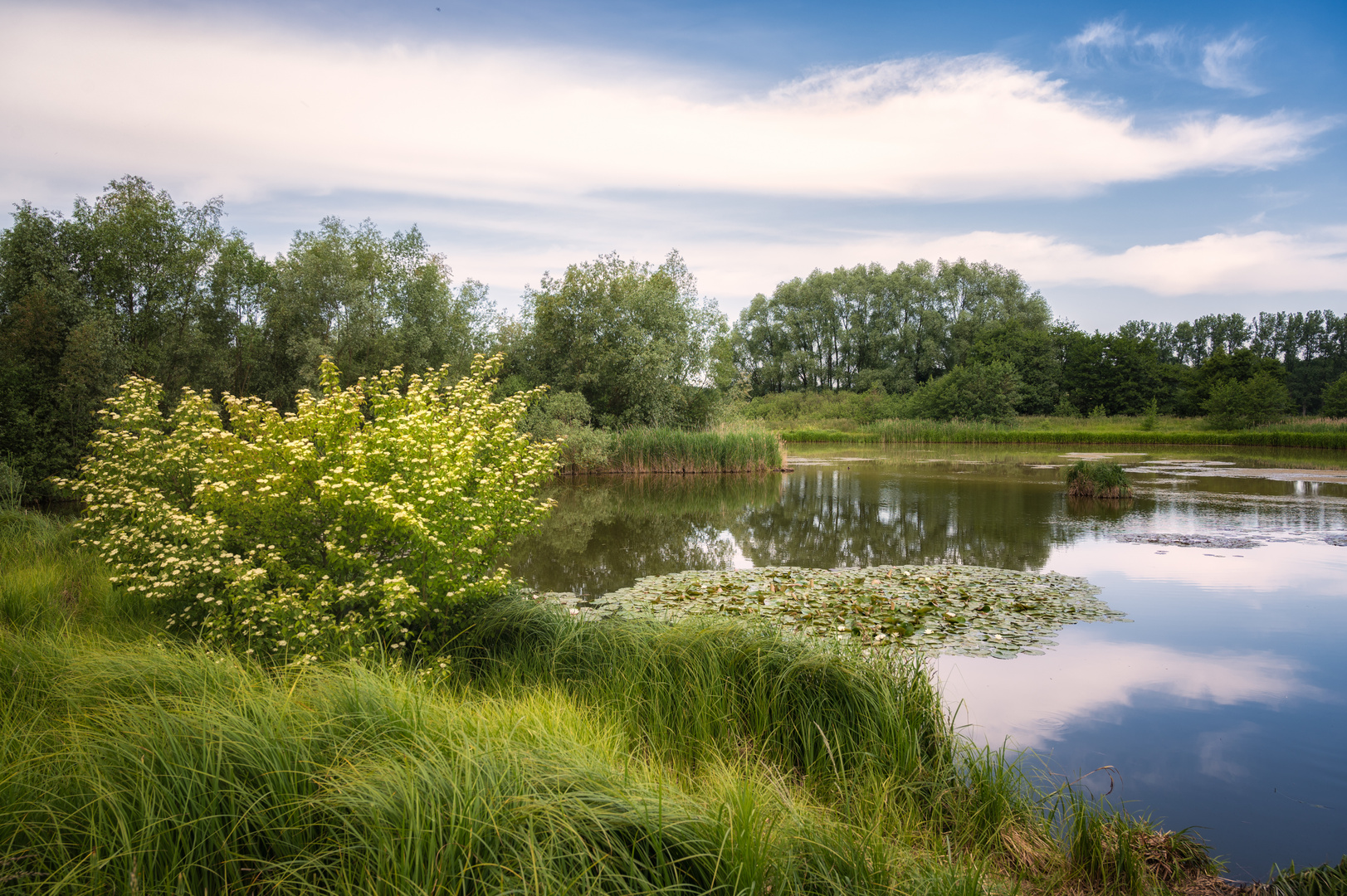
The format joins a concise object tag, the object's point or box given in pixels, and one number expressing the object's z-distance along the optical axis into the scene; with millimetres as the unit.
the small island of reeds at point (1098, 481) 18375
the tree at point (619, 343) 32469
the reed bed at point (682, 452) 27922
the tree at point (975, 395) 55562
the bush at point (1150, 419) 49125
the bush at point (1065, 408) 60381
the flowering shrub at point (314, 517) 4773
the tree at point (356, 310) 30062
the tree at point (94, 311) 19016
